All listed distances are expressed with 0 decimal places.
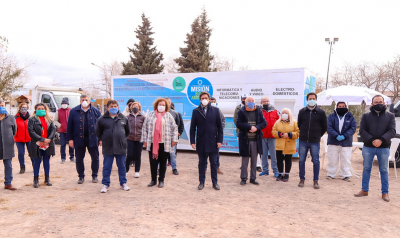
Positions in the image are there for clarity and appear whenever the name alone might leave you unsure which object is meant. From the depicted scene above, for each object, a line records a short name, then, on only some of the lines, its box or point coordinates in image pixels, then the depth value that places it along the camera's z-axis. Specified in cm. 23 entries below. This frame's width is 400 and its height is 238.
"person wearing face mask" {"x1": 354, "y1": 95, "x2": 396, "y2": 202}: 538
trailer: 904
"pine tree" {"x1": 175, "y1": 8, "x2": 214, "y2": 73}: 3159
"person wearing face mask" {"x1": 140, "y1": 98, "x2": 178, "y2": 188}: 596
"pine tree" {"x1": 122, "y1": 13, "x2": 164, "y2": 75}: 3281
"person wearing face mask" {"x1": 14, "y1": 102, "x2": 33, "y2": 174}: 735
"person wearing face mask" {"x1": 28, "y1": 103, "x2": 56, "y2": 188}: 589
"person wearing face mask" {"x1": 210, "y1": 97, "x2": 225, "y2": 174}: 741
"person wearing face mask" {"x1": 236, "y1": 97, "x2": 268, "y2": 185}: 629
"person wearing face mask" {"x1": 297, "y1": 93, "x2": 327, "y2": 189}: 623
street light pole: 2727
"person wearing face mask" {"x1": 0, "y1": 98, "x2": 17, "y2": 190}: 578
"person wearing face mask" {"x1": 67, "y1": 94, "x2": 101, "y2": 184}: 630
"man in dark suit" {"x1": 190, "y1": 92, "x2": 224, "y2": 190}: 594
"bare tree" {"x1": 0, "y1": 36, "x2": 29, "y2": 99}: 1576
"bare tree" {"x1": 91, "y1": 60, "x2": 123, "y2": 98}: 4652
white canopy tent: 1112
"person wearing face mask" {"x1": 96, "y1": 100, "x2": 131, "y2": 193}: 570
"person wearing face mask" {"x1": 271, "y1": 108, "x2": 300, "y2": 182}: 658
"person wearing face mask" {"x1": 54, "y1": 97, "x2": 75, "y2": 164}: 903
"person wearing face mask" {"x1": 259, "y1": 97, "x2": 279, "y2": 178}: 725
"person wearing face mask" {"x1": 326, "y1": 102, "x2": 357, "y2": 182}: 665
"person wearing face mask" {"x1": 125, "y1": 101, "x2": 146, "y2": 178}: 700
